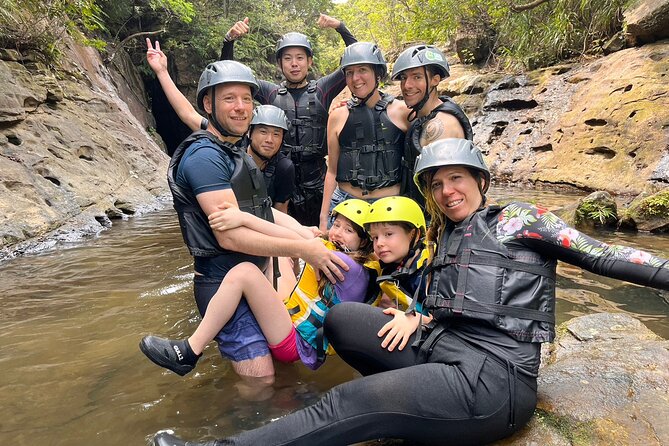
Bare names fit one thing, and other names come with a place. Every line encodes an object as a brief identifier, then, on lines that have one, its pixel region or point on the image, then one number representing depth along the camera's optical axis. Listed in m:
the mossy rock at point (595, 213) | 6.54
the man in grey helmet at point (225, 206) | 2.92
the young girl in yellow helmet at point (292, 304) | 2.86
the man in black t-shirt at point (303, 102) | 5.15
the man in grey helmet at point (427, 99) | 3.69
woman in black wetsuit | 1.95
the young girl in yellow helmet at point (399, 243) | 2.96
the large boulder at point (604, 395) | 1.99
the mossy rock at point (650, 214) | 6.21
